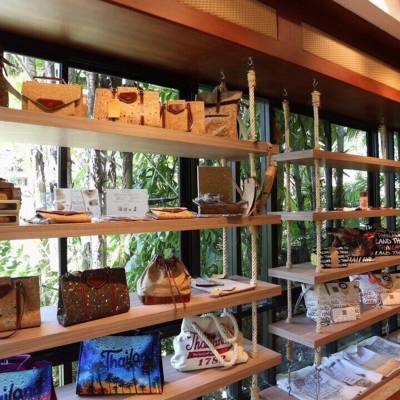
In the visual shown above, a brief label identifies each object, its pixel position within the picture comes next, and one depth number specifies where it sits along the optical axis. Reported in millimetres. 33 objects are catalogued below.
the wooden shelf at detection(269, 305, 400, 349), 1944
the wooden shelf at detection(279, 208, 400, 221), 1983
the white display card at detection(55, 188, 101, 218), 1333
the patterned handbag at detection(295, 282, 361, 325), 2127
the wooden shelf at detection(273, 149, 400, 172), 1971
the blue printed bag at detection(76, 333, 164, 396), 1343
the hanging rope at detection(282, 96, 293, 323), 2176
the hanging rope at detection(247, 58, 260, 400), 1687
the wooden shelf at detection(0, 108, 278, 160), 1131
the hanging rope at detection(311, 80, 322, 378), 1995
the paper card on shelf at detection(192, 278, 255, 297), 1559
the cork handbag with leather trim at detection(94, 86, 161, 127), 1310
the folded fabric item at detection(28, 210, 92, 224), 1159
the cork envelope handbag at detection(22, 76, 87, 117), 1150
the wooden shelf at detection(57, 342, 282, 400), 1357
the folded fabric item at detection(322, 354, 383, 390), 2156
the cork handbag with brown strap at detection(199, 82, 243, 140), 1616
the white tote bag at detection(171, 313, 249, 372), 1550
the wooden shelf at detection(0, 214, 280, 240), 1075
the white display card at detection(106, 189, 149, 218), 1436
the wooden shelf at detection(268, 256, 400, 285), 1972
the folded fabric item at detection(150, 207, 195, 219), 1404
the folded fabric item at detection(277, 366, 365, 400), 2003
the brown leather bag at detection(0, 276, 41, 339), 1123
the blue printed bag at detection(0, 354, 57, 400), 1134
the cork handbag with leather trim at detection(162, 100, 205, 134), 1443
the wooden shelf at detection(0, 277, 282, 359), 1079
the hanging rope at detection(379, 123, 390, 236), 2824
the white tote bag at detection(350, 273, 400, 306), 2512
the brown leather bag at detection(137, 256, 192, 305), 1431
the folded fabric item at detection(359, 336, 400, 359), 2606
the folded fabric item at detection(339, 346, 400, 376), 2309
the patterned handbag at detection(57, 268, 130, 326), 1217
